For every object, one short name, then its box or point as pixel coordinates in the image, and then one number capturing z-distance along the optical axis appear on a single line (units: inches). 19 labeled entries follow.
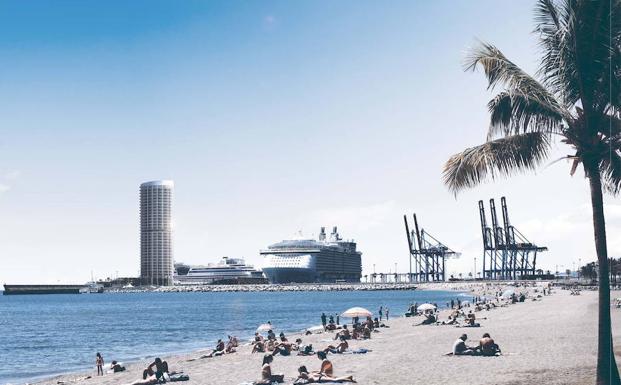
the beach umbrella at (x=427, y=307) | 2262.2
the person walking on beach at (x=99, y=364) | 1407.5
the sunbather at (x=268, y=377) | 948.6
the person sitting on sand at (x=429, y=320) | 2162.9
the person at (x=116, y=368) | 1432.1
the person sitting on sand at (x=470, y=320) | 1871.3
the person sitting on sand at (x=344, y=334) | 1570.1
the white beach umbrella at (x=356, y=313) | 1861.5
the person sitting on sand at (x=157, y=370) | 1068.4
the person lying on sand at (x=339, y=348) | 1326.3
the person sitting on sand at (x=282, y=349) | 1379.2
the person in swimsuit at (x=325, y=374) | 928.0
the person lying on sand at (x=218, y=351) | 1560.0
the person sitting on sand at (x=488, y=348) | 1084.5
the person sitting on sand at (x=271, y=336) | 1691.2
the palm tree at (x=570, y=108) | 496.1
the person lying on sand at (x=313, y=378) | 916.6
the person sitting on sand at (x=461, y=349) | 1118.8
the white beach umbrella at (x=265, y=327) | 1890.7
